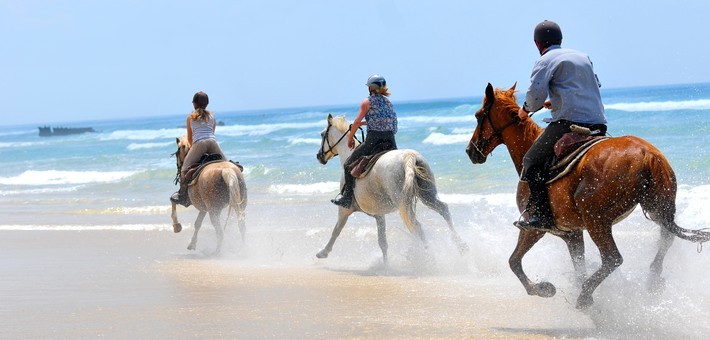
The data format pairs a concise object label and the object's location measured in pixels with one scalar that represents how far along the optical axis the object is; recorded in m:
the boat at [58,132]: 100.38
